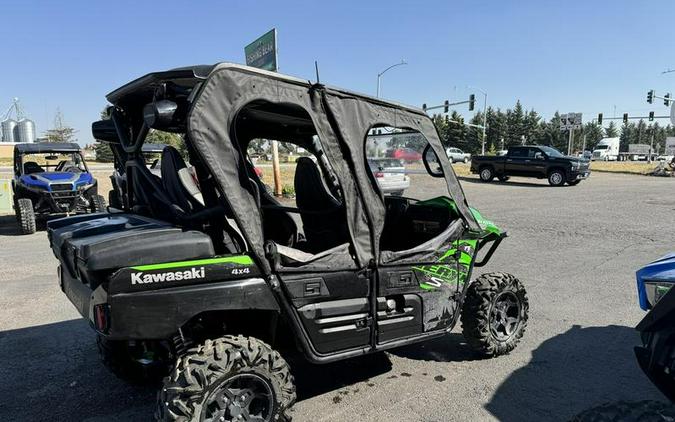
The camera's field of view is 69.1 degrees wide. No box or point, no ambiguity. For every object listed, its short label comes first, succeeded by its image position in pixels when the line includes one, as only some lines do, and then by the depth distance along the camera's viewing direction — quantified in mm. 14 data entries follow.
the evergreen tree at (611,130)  113375
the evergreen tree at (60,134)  57312
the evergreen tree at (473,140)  77000
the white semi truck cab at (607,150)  63500
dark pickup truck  22875
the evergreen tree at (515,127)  88250
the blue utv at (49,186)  11336
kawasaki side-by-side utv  2637
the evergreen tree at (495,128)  86188
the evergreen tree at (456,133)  73438
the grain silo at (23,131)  112500
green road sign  16938
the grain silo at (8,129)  115625
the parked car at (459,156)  45597
